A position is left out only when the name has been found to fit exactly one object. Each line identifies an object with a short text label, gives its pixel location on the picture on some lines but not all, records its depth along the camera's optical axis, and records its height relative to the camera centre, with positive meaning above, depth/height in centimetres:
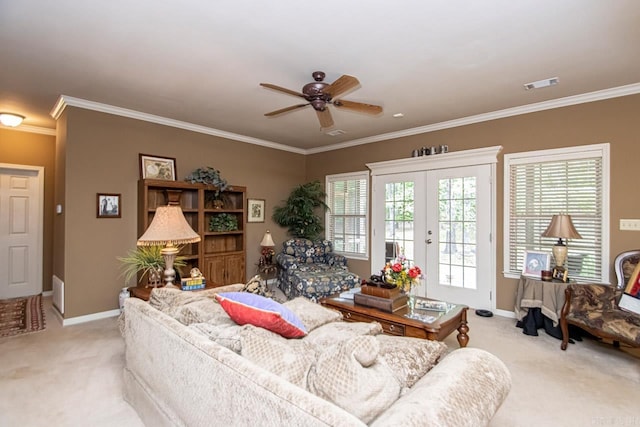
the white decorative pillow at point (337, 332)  186 -75
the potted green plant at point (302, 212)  588 +4
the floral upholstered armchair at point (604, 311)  255 -85
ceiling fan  253 +103
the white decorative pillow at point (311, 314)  220 -74
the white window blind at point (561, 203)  347 +16
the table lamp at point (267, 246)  539 -56
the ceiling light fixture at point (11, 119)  411 +124
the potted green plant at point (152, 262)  311 -49
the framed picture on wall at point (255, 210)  556 +7
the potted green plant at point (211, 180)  456 +50
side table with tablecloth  326 -97
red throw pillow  160 -53
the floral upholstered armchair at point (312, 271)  426 -86
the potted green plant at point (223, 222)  494 -13
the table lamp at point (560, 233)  336 -18
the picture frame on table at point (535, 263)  362 -56
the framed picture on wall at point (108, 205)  394 +10
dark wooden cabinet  425 -5
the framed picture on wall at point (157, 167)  428 +65
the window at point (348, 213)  561 +3
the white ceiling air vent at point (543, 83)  312 +135
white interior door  471 -27
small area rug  351 -130
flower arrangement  284 -55
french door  424 -19
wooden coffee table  247 -89
